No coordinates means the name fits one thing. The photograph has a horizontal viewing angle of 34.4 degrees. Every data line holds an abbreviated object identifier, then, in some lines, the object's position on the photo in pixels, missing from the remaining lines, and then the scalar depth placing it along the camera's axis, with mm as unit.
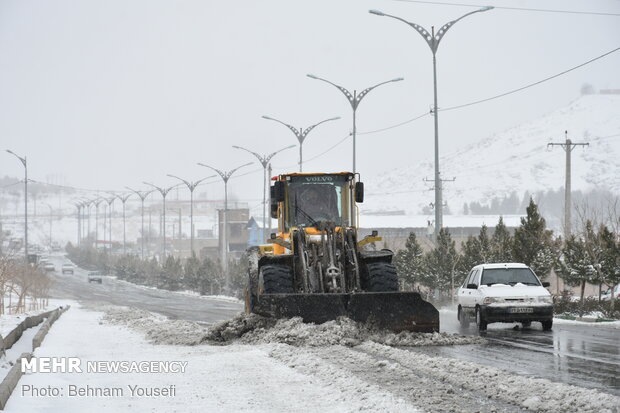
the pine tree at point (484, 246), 42409
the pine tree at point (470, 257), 44156
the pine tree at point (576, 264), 33438
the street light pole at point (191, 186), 86125
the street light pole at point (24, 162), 69588
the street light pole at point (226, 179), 70688
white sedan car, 22188
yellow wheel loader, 18234
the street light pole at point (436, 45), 37688
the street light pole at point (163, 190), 92812
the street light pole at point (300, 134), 54719
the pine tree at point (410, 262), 51812
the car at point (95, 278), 101562
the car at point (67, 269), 121081
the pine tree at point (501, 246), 38094
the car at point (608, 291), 46775
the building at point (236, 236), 135250
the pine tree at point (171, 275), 89500
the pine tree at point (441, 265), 46875
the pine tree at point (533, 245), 36219
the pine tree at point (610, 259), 30906
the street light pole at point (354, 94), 45188
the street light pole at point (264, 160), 62484
